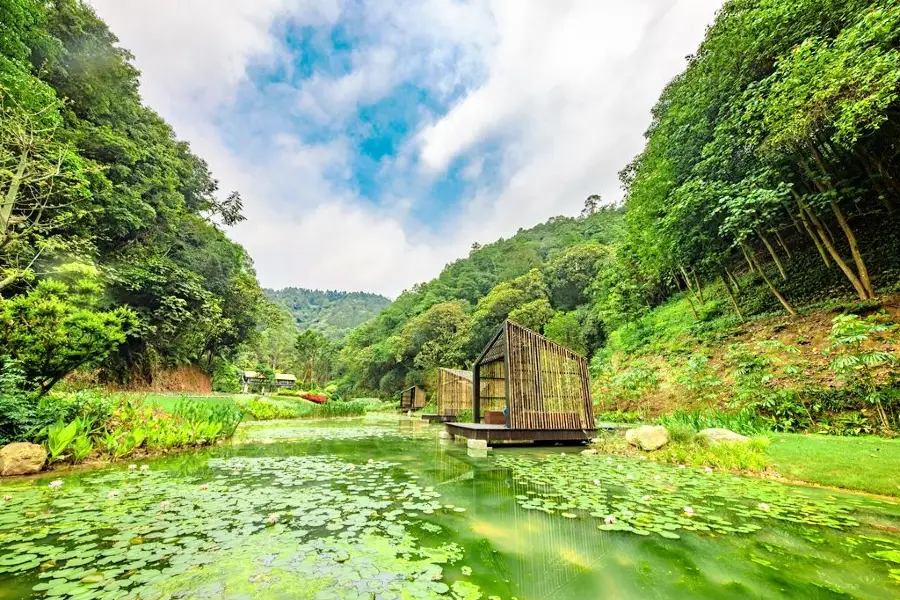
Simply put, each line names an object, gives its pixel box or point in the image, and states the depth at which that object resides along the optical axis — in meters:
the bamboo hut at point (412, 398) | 27.46
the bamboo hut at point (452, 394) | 15.72
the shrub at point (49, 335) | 4.84
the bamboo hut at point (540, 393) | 7.69
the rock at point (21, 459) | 4.25
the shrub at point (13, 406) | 4.41
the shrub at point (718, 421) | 6.38
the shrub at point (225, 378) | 25.21
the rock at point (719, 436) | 5.68
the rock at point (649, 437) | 6.48
